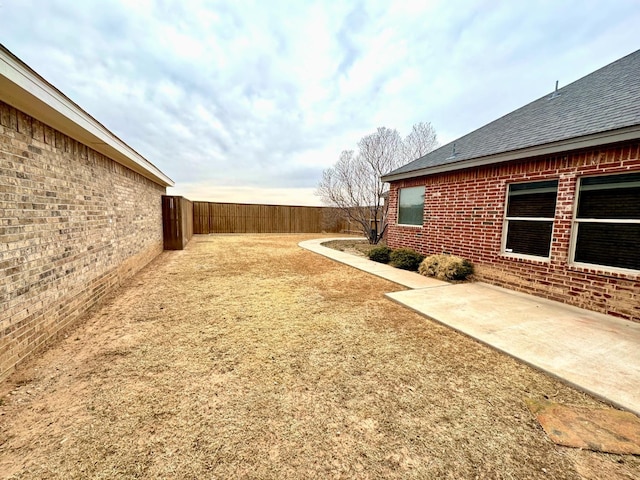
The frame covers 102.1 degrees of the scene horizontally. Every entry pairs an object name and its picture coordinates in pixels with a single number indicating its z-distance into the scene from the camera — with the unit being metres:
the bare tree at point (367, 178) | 13.22
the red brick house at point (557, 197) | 3.94
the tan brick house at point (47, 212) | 2.40
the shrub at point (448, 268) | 5.93
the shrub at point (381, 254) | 8.33
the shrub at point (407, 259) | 7.22
